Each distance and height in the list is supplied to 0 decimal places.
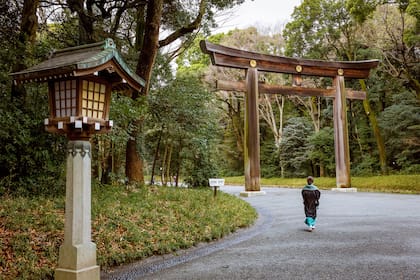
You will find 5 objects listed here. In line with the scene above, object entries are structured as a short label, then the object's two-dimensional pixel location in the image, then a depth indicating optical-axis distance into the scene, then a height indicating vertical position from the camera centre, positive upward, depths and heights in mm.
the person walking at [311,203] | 7051 -822
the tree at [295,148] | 23953 +1263
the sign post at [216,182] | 9391 -439
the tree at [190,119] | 11359 +1837
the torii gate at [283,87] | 12508 +3353
